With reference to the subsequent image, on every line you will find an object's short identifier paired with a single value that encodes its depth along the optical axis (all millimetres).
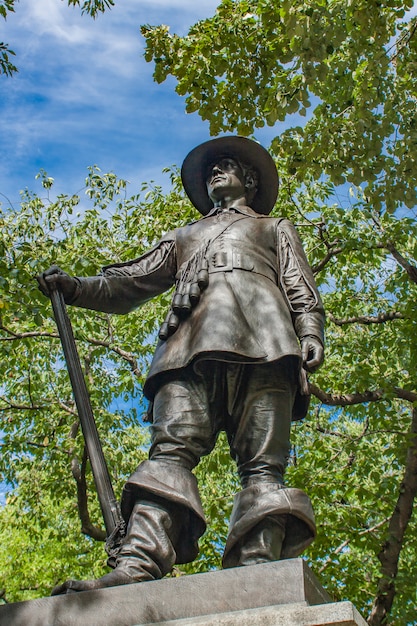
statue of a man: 3623
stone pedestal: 2947
